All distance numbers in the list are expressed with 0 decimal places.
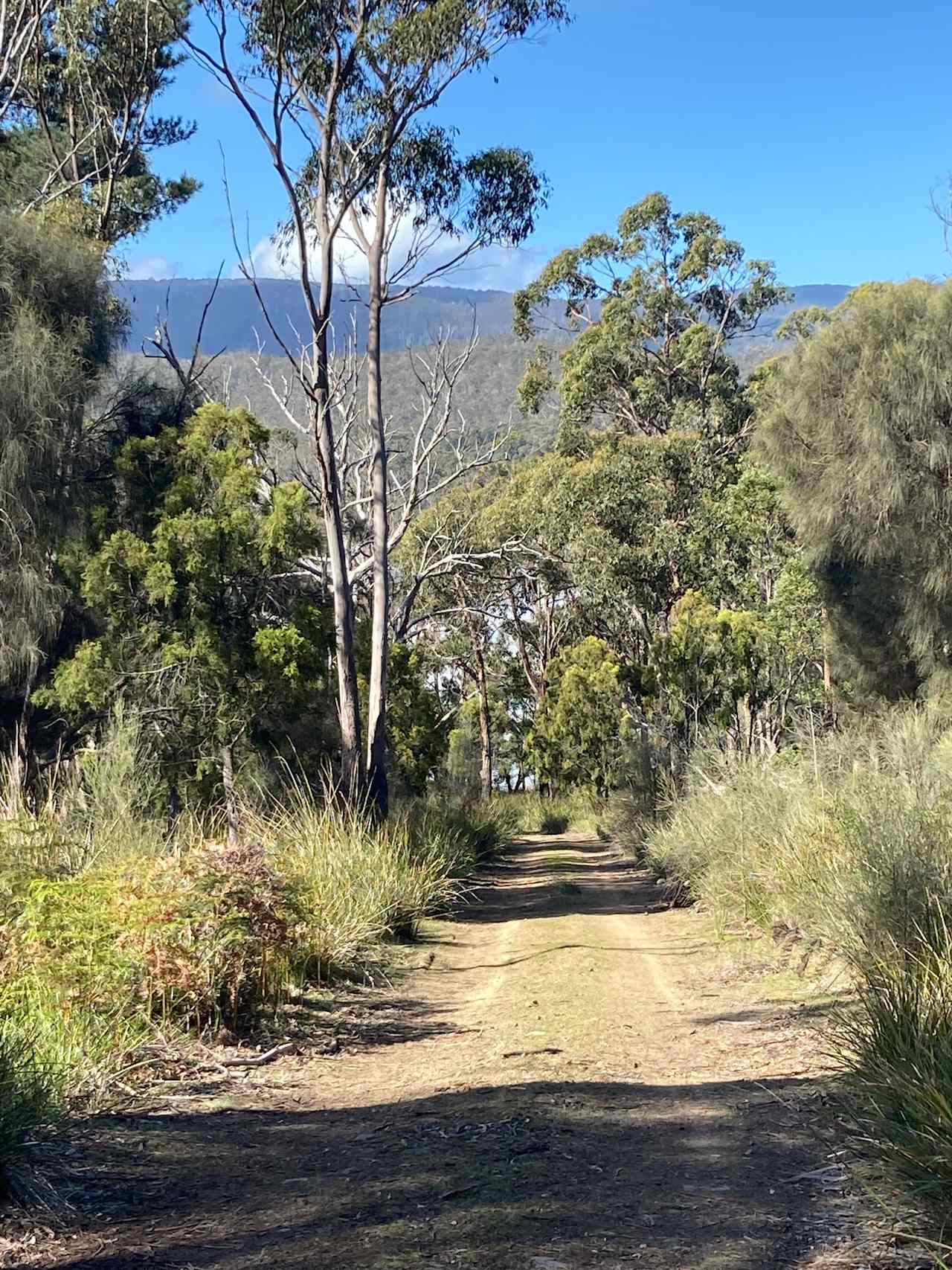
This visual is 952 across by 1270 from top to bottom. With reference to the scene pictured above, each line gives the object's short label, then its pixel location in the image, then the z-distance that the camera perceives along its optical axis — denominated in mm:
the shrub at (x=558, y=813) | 32719
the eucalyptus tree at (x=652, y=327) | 36406
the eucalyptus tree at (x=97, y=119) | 20406
